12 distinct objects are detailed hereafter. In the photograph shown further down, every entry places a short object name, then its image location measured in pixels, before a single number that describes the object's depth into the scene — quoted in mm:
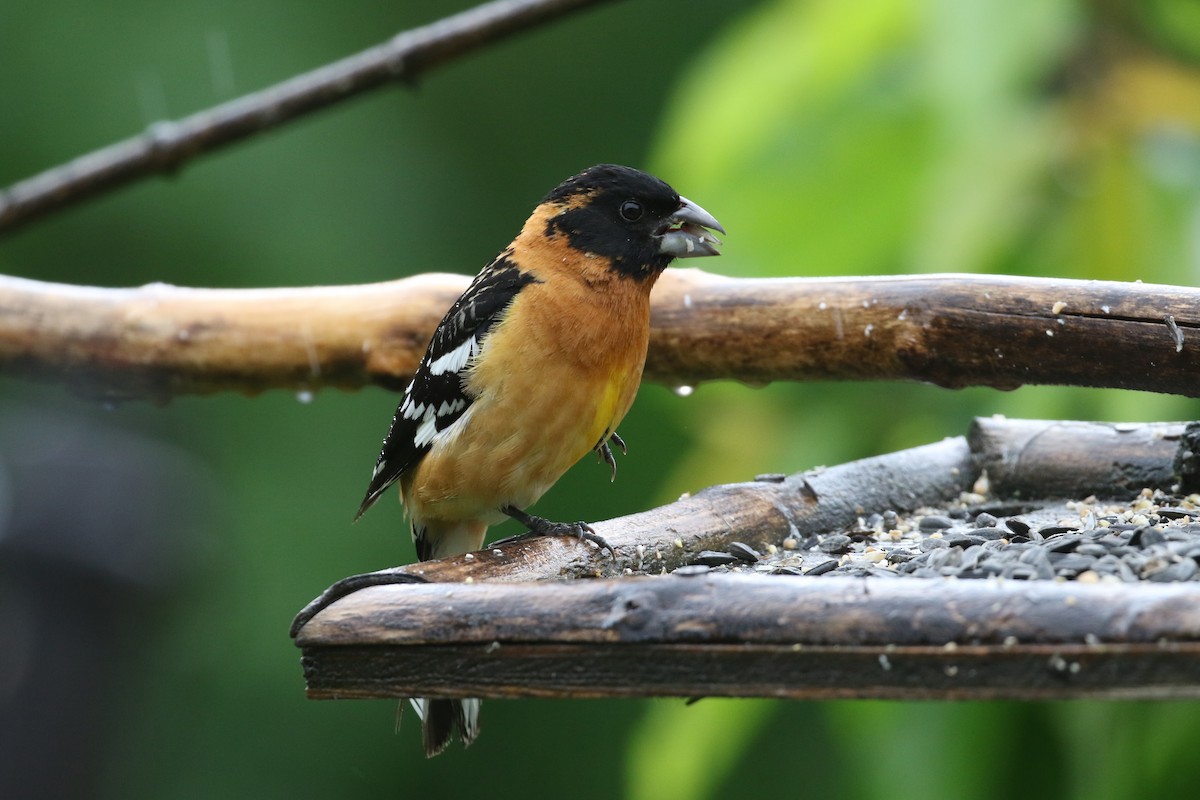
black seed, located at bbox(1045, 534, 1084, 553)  5258
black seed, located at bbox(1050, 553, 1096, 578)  4879
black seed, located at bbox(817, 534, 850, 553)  6422
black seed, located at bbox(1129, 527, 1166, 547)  5266
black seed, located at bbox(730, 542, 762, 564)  6293
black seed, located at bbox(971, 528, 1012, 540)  6000
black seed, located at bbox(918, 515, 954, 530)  6738
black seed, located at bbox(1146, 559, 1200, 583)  4598
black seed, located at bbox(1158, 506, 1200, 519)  6260
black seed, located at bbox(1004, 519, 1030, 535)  5965
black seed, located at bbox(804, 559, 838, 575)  5684
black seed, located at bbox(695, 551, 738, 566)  6207
